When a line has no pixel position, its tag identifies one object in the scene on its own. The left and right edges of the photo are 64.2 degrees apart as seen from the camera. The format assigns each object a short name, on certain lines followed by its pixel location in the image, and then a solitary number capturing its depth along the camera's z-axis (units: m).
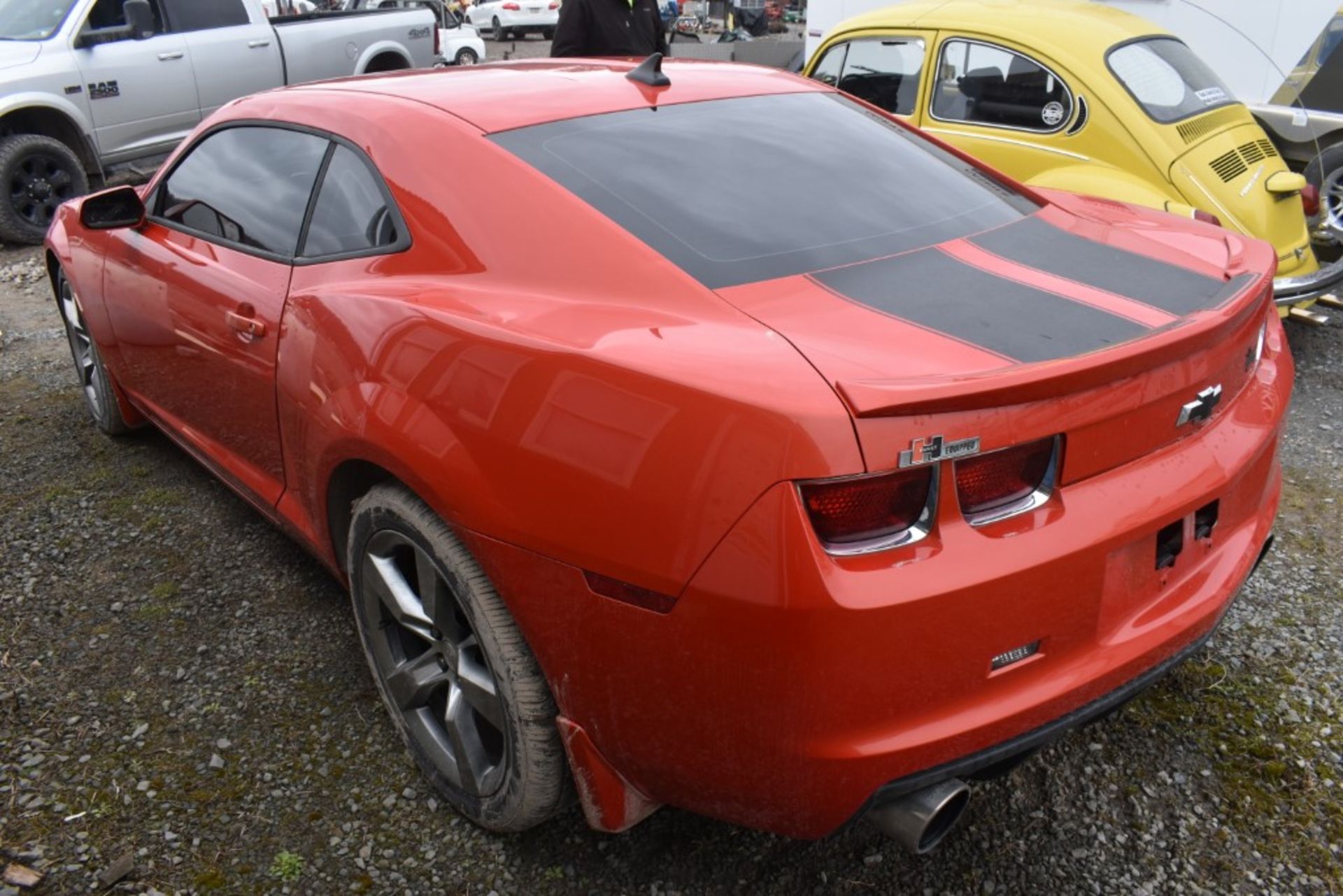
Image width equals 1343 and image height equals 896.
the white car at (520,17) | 25.45
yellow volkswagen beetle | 5.07
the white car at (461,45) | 16.25
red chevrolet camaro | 1.63
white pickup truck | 7.77
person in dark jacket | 5.99
